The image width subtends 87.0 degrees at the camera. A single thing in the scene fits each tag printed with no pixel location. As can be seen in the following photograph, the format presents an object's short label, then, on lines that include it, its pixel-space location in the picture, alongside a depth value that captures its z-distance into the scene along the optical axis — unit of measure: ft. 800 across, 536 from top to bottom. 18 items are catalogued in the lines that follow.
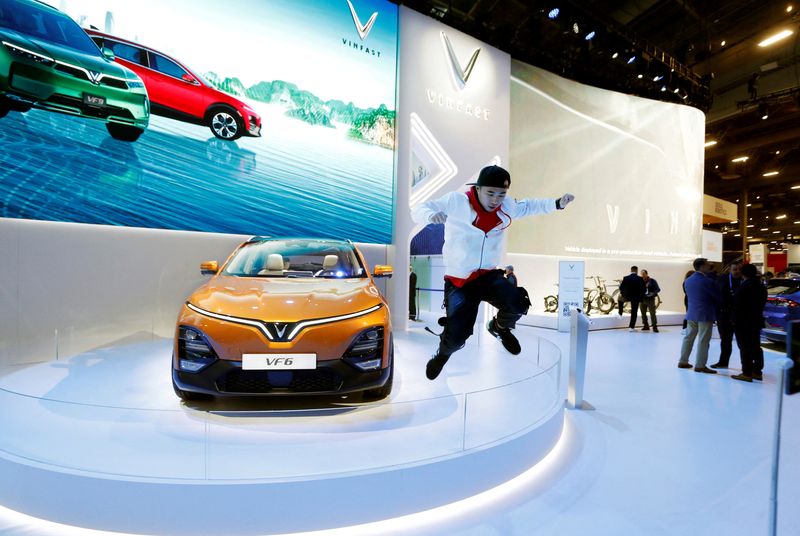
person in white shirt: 8.01
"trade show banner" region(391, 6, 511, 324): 22.22
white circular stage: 5.32
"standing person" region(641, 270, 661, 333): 26.68
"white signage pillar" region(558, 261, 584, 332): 24.13
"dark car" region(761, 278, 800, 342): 18.75
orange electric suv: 7.12
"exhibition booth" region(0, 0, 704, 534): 5.73
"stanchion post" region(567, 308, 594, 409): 10.68
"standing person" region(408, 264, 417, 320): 26.14
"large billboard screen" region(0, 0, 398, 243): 14.06
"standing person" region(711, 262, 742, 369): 16.18
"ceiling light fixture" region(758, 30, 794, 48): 27.73
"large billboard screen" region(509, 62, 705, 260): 30.50
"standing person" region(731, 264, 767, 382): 14.02
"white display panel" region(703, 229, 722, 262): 40.91
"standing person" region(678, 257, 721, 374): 15.51
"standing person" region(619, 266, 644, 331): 25.96
